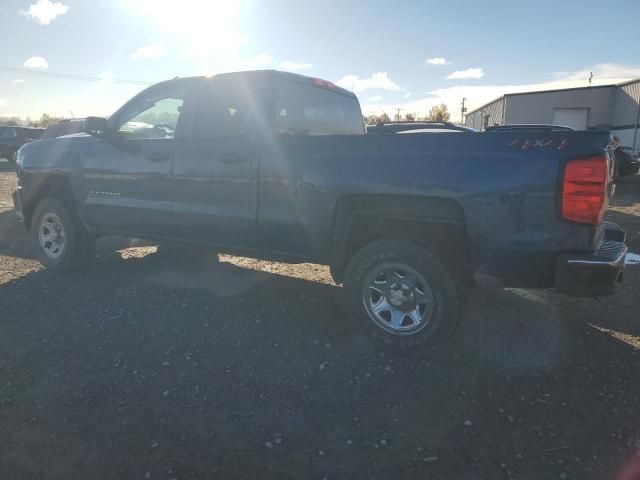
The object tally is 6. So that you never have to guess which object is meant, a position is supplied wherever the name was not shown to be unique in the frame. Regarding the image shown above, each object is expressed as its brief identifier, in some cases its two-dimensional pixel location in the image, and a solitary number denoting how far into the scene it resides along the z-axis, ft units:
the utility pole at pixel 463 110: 169.05
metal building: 82.43
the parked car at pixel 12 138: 70.79
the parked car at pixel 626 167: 22.53
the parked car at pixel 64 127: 37.40
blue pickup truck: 9.30
